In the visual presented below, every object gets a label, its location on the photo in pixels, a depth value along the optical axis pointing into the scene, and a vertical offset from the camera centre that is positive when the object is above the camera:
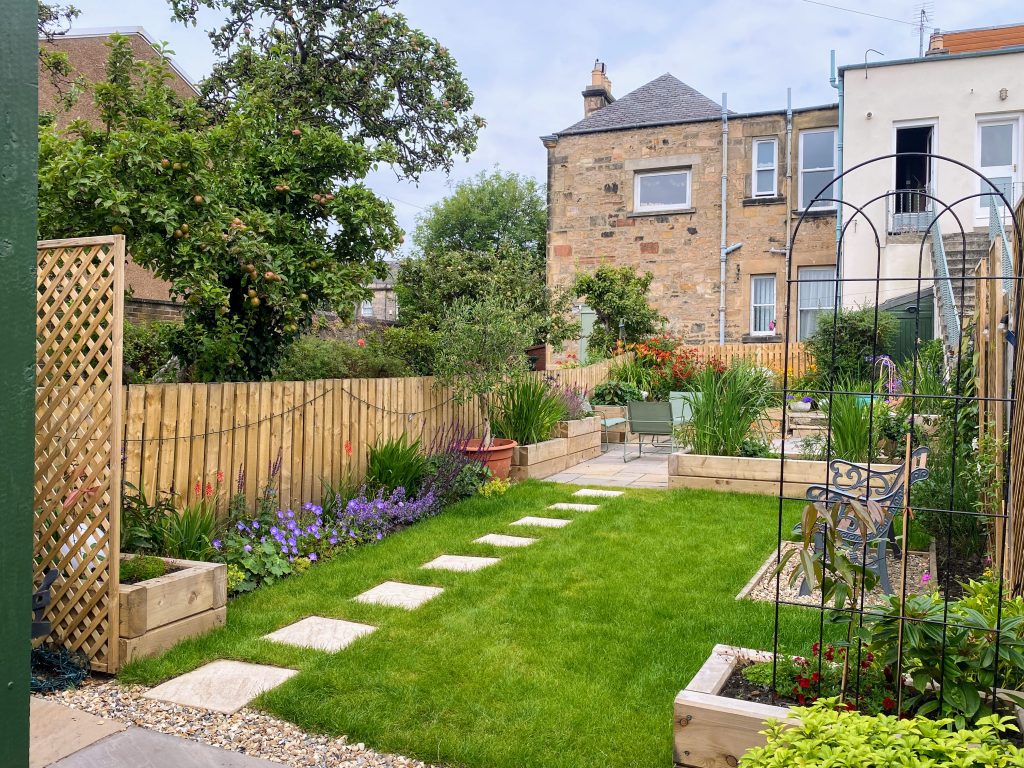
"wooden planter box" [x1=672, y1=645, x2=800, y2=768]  2.58 -1.15
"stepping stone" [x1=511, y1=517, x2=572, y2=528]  6.87 -1.28
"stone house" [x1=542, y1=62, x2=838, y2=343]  17.64 +4.18
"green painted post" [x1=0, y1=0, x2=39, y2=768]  1.14 +0.02
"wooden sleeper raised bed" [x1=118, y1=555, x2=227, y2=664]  3.84 -1.21
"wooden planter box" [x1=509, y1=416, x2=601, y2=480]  9.16 -0.92
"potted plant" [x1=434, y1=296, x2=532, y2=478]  8.08 +0.25
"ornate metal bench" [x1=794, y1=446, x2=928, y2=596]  4.57 -0.71
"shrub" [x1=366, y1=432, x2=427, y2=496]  7.04 -0.82
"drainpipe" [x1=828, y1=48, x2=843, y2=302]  16.28 +4.93
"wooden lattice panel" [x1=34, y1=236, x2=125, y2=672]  3.82 -0.38
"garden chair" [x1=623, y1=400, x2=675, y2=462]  10.99 -0.52
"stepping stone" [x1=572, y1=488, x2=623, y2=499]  8.32 -1.20
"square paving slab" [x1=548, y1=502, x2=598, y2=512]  7.57 -1.24
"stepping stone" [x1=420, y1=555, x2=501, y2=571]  5.55 -1.34
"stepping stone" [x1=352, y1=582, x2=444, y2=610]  4.78 -1.37
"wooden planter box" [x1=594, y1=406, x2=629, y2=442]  13.24 -0.61
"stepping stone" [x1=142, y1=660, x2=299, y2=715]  3.43 -1.43
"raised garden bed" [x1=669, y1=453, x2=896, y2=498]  7.92 -0.95
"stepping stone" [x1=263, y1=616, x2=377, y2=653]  4.10 -1.40
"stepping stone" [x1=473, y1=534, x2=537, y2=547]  6.25 -1.31
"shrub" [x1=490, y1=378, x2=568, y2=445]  9.41 -0.41
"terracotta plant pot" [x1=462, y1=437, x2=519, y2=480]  8.36 -0.81
